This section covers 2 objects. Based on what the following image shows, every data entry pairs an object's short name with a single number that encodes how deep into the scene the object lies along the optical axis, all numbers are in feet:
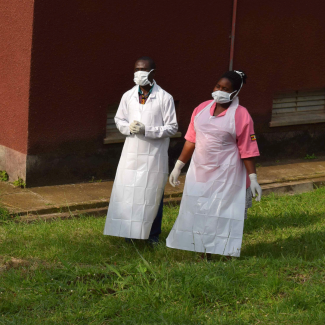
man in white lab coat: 37.22
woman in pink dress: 33.65
